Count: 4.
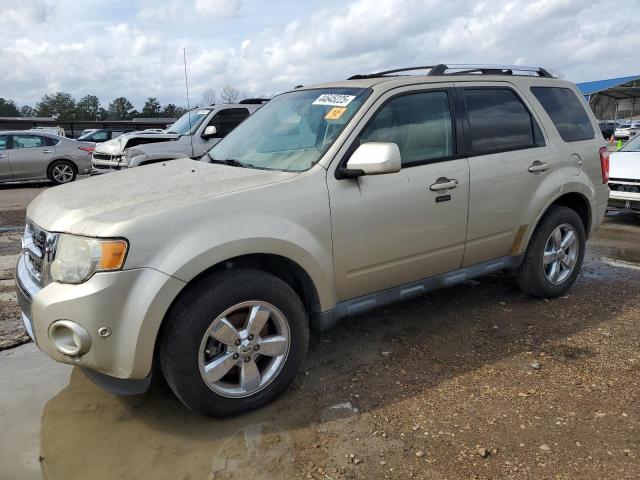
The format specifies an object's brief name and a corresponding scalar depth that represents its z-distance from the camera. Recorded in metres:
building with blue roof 43.70
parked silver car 13.58
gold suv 2.64
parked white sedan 8.24
